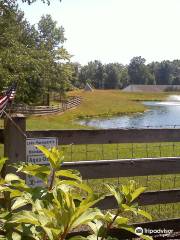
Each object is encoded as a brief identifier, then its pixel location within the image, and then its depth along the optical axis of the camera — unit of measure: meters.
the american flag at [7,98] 3.80
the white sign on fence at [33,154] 4.36
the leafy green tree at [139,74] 188.62
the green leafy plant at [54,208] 1.53
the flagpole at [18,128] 4.11
